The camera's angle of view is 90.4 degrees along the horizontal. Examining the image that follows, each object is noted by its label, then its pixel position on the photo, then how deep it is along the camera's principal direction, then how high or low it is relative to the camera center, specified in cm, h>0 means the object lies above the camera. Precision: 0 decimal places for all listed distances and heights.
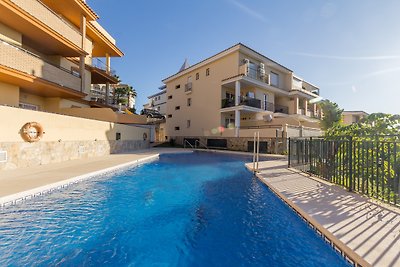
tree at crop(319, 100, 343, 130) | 1523 +191
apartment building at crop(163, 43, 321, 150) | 2373 +537
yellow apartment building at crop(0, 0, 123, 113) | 1127 +621
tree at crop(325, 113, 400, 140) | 561 +33
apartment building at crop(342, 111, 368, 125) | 4066 +463
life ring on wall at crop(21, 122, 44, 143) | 940 +14
